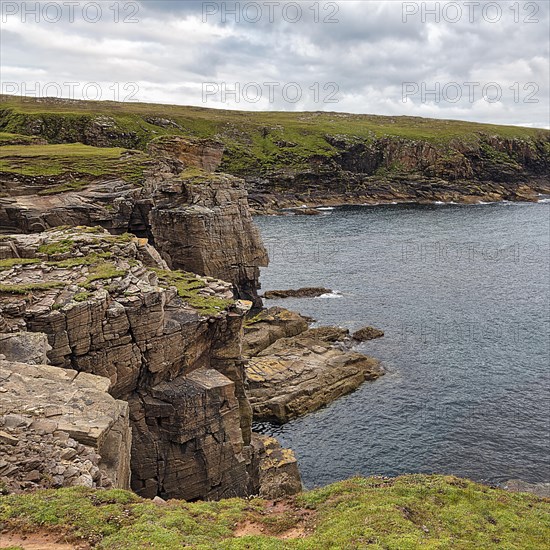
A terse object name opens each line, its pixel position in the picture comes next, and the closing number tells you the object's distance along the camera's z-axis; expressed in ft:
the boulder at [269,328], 231.50
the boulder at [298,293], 313.14
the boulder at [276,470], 128.88
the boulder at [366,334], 247.09
